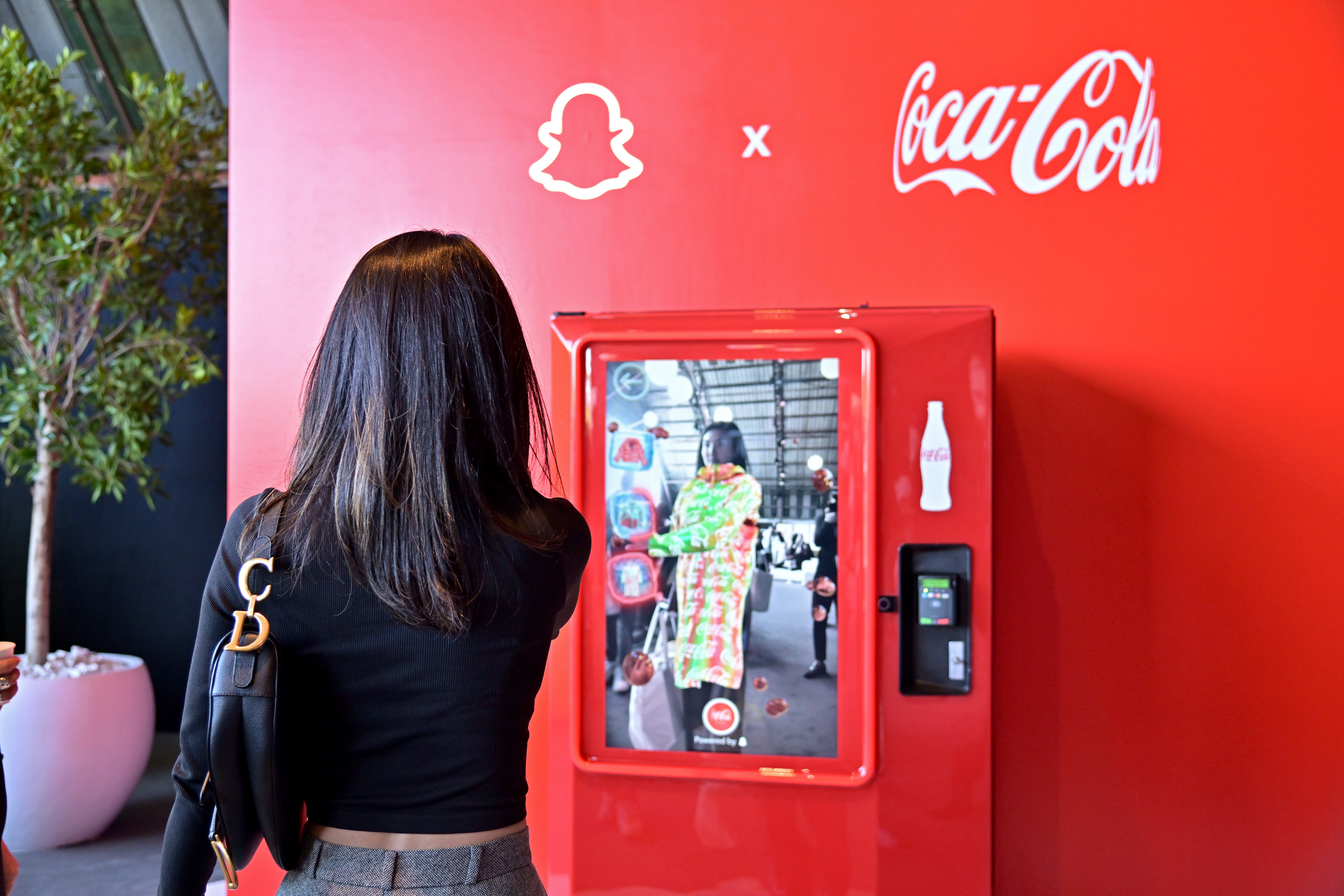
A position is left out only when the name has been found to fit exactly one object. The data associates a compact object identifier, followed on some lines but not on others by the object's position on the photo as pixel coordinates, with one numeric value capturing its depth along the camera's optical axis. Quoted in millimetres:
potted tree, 3338
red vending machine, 2152
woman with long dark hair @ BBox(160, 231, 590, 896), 956
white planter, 3354
